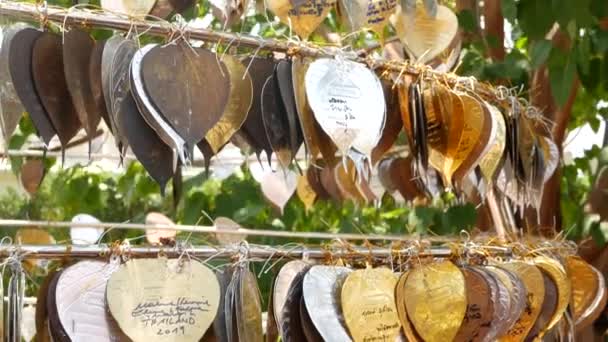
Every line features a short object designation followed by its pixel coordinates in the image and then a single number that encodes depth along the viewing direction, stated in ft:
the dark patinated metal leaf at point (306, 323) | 5.83
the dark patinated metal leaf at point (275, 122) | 5.98
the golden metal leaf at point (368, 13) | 6.28
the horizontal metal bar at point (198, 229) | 5.80
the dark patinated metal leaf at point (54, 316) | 5.47
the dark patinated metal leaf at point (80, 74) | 5.70
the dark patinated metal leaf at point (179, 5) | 6.07
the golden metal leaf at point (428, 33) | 6.77
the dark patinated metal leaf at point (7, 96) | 5.61
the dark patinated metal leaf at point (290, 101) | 5.96
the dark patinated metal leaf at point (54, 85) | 5.68
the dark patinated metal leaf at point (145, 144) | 5.63
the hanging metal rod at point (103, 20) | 5.75
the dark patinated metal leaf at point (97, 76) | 5.72
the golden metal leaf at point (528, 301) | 6.61
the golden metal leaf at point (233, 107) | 5.89
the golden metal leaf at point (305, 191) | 8.54
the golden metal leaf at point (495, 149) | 6.64
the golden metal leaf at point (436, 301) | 6.14
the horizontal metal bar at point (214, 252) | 5.62
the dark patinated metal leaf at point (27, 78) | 5.62
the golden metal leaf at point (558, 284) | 6.75
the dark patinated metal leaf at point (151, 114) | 5.61
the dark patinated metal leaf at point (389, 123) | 6.42
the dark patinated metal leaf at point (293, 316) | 5.84
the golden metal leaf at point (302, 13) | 6.20
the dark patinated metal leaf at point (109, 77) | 5.64
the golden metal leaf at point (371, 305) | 5.92
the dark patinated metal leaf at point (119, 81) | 5.62
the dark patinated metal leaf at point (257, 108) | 6.01
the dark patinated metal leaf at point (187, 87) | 5.65
